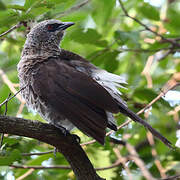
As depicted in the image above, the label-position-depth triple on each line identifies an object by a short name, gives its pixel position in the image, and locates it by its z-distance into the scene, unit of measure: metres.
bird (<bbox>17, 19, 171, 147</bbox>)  6.77
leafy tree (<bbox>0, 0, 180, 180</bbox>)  6.80
